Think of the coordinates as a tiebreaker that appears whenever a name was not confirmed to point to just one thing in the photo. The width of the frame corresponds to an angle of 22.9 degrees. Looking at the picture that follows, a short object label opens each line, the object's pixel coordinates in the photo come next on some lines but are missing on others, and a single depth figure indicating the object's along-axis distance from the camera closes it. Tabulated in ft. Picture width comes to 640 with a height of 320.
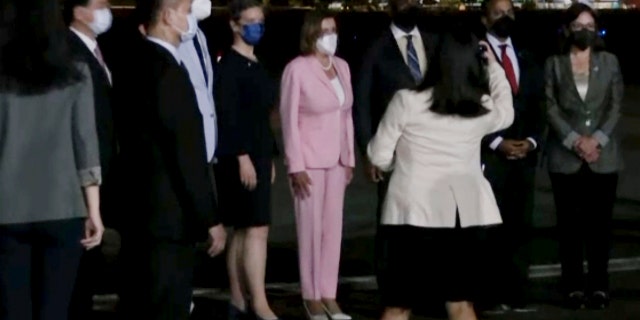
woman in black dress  29.58
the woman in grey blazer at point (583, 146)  32.30
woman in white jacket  25.05
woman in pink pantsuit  30.50
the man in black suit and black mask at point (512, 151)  31.73
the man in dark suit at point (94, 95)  25.50
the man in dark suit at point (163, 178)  22.67
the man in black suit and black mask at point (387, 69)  31.19
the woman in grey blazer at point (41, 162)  22.09
